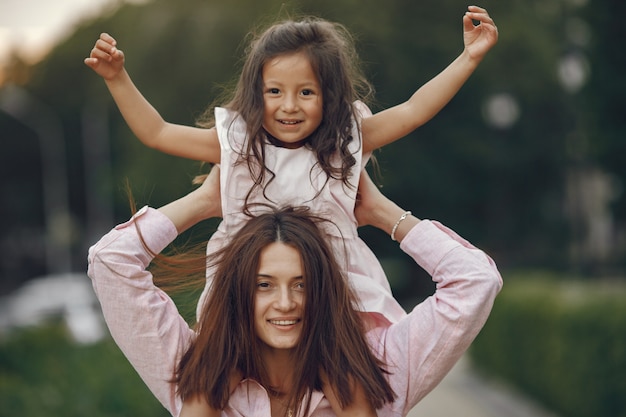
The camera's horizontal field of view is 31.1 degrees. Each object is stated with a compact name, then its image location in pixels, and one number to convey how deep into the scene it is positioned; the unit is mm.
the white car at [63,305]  21578
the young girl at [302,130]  3340
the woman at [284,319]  3158
